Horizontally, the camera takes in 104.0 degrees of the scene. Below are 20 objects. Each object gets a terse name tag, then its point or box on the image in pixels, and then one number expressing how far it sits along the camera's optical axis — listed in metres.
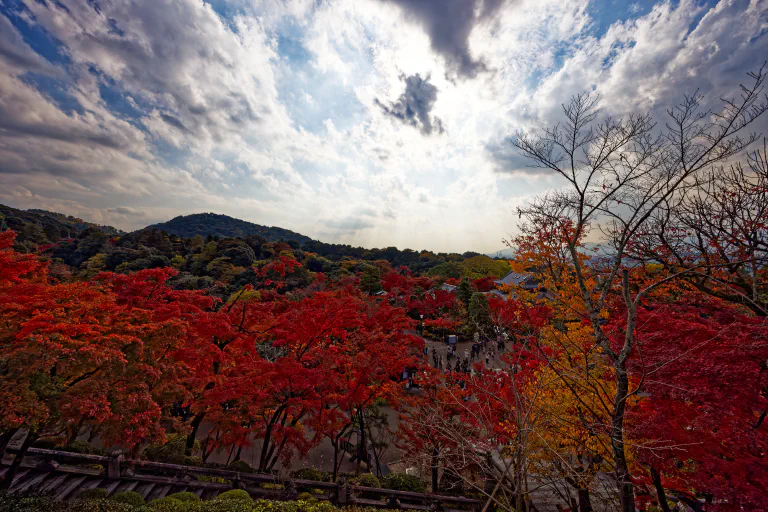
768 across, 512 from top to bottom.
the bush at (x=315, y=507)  7.01
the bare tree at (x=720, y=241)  7.01
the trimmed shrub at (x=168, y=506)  6.70
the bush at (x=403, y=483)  10.87
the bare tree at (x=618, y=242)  5.43
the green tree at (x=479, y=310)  30.23
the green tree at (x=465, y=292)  34.34
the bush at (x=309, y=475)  11.37
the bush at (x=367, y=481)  10.93
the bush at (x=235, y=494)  8.46
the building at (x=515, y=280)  39.45
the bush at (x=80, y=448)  10.70
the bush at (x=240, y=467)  11.10
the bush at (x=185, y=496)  8.43
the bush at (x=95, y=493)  8.13
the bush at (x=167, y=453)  11.14
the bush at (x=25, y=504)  6.11
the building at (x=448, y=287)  43.47
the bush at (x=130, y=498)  8.10
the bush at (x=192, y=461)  11.18
